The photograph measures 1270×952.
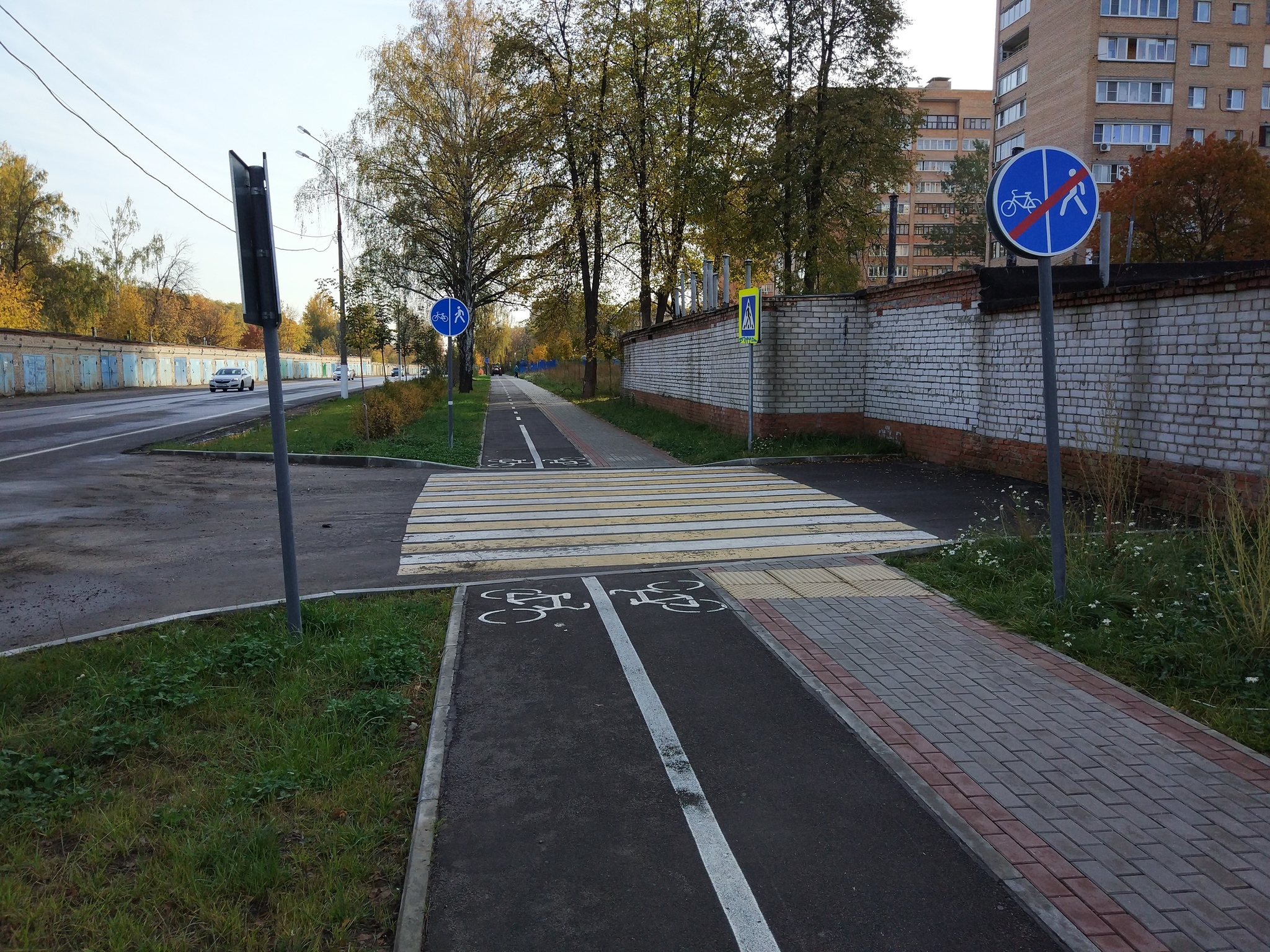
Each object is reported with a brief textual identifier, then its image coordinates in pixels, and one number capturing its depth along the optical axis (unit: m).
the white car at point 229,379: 46.50
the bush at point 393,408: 18.77
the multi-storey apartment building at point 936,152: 92.06
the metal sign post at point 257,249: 5.08
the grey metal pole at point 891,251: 15.88
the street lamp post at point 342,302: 30.61
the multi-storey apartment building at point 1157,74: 53.09
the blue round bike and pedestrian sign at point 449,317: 15.80
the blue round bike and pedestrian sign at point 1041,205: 5.88
